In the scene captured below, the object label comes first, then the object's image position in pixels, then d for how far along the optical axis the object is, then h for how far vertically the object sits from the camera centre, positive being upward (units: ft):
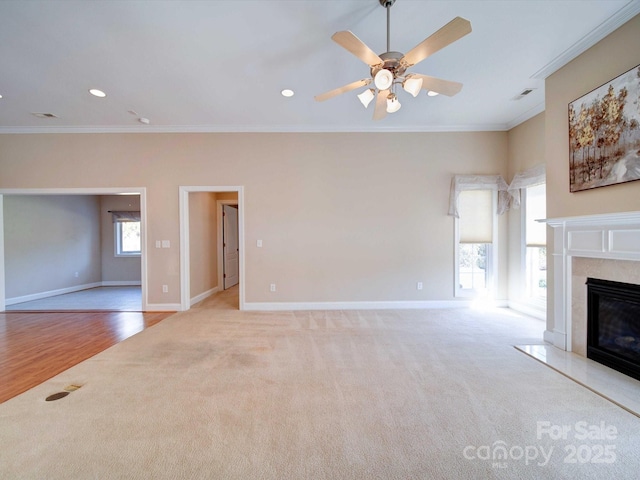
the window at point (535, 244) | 13.16 -0.30
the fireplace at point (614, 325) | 7.57 -2.68
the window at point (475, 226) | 14.97 +0.71
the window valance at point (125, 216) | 23.27 +2.23
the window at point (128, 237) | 24.18 +0.34
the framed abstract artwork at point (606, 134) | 7.22 +3.09
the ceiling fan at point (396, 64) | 5.54 +4.25
